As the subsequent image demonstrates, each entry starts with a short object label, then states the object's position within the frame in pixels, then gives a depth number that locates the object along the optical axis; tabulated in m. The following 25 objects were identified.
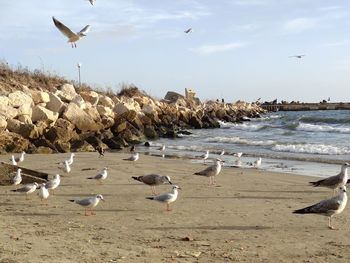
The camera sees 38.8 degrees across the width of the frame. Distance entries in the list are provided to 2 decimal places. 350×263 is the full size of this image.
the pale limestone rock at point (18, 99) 20.64
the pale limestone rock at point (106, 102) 29.89
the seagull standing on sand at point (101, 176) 11.48
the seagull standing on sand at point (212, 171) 11.98
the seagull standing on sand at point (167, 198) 8.55
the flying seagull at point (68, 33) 8.64
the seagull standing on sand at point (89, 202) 8.30
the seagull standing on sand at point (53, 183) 9.79
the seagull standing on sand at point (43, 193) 9.03
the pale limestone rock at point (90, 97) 29.16
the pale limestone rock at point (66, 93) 26.12
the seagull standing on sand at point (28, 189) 9.44
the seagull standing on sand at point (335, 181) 10.19
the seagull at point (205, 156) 18.14
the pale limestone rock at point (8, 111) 19.26
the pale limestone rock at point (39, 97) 22.95
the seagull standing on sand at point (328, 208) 7.60
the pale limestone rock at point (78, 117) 22.69
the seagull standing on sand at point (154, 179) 10.38
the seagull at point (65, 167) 12.90
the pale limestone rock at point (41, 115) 20.94
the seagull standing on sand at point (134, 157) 16.71
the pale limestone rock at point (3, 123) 18.27
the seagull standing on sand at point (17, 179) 10.29
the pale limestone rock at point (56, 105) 22.86
